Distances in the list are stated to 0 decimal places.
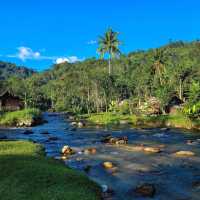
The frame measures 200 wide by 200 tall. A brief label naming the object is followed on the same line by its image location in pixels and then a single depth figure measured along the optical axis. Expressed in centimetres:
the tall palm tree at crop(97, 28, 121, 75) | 7583
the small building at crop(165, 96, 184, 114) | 5055
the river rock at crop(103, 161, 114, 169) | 1773
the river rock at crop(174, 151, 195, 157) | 2096
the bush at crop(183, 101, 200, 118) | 3837
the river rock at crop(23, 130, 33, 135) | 3685
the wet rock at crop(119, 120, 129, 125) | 4568
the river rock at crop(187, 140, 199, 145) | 2600
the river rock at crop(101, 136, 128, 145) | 2697
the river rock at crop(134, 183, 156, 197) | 1273
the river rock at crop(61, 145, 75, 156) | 2241
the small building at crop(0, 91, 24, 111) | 6157
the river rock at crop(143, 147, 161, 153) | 2236
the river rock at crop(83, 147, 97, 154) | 2272
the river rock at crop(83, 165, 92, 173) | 1715
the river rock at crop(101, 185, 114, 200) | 1212
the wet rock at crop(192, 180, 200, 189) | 1380
